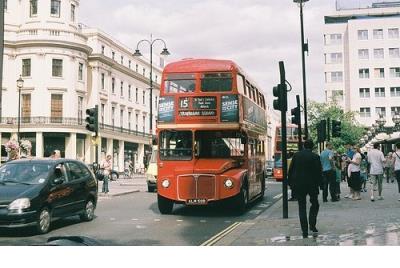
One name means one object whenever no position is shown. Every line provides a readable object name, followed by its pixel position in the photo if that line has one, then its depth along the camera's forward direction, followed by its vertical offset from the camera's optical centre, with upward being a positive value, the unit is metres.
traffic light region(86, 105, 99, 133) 18.25 +1.56
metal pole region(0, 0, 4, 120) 6.64 +1.66
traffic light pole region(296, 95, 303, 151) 17.52 +1.06
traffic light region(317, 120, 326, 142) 18.80 +1.07
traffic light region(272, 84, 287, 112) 11.92 +1.40
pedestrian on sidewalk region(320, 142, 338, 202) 16.03 -0.17
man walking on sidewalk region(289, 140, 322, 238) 9.23 -0.23
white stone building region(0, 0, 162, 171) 43.12 +7.70
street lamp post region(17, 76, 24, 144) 31.38 +4.83
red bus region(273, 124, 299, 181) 33.57 +1.38
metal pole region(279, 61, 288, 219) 11.70 +0.45
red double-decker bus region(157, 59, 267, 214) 12.99 +0.76
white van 23.77 -0.39
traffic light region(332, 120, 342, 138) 20.06 +1.28
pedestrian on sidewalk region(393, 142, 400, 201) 15.51 -0.02
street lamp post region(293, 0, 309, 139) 18.14 +4.10
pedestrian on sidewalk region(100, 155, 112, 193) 21.62 -0.14
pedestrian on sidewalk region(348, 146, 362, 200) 15.91 -0.33
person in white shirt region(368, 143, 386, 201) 15.45 +0.02
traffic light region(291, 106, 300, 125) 15.16 +1.35
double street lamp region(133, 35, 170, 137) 31.27 +6.46
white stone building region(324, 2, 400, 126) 65.25 +11.91
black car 9.74 -0.51
